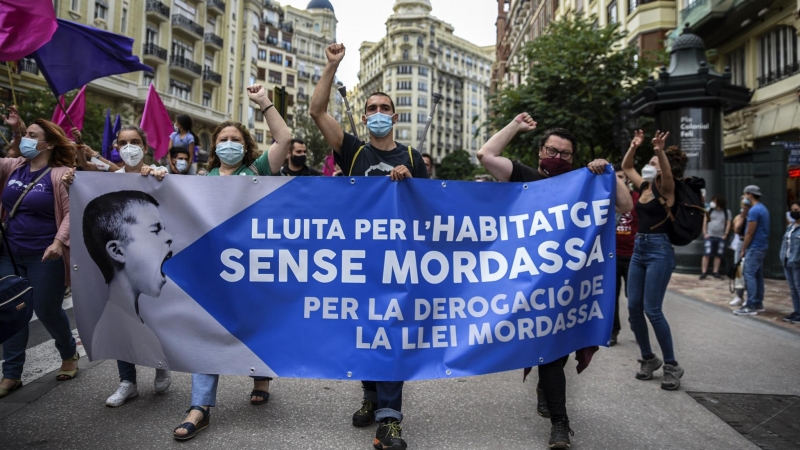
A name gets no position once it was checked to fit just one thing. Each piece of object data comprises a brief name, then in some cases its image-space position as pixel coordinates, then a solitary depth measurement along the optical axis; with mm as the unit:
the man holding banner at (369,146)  3643
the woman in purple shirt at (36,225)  4098
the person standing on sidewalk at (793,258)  7797
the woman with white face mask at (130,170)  3881
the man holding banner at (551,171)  3397
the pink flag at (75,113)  9086
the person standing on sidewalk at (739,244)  8898
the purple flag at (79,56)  6039
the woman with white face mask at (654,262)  4676
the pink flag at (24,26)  4516
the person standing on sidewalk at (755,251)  8312
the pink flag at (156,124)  9555
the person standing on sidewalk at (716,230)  12844
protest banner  3340
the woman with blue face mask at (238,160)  3469
